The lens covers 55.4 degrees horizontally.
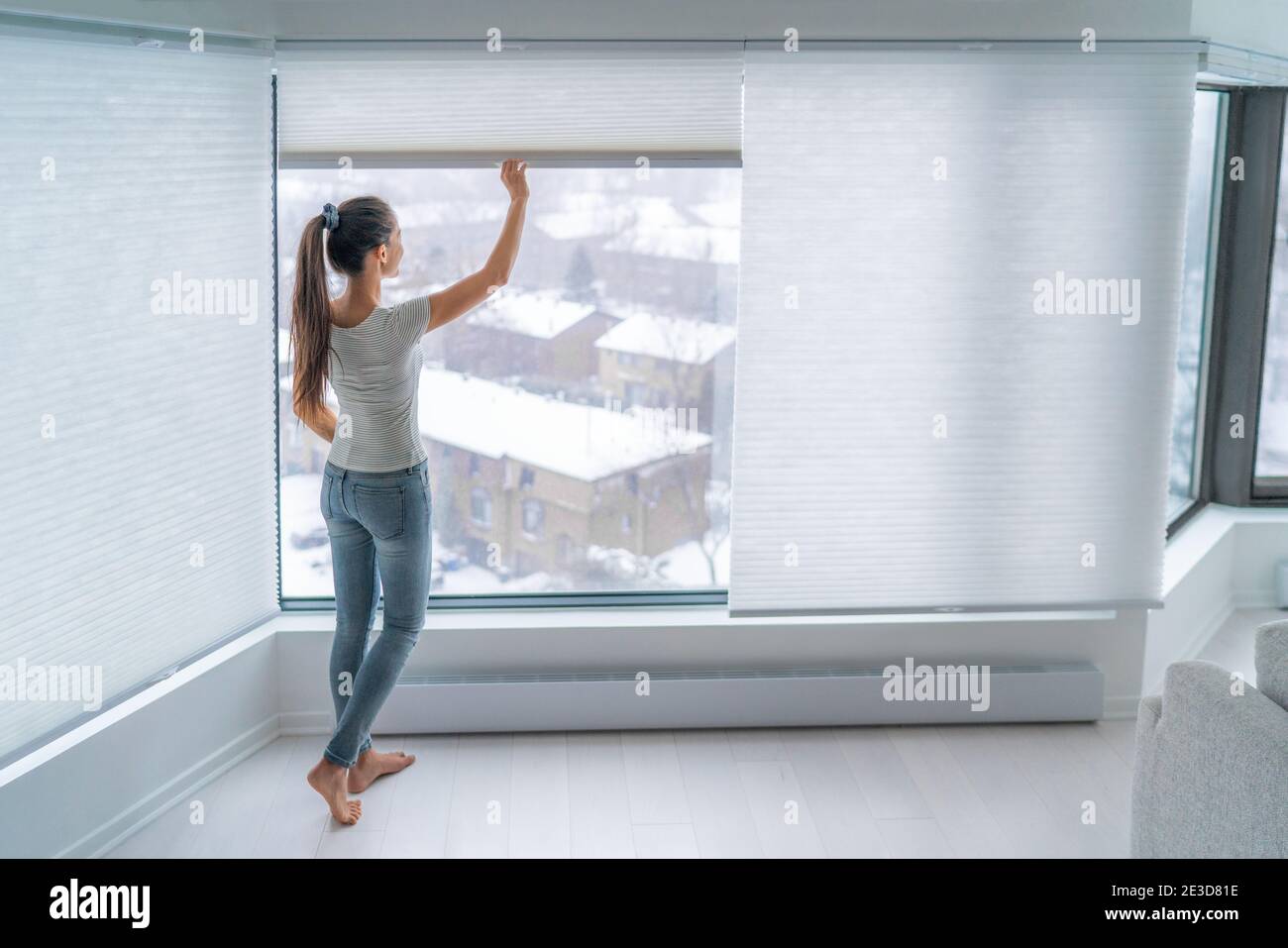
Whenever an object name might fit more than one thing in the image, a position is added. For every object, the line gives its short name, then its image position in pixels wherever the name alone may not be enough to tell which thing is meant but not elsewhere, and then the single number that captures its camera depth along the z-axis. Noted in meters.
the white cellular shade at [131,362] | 2.91
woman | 3.14
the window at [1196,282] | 4.77
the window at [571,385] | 3.82
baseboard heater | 3.92
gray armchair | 2.33
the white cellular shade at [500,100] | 3.56
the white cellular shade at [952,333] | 3.69
